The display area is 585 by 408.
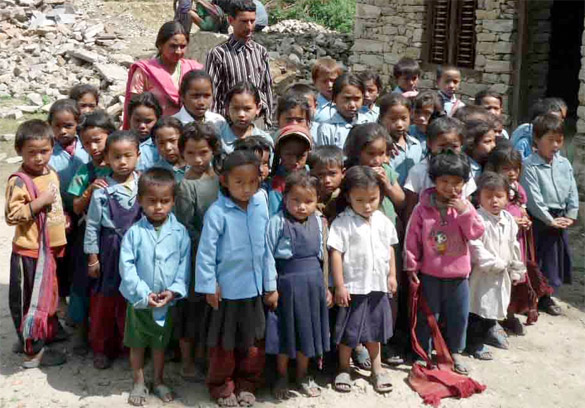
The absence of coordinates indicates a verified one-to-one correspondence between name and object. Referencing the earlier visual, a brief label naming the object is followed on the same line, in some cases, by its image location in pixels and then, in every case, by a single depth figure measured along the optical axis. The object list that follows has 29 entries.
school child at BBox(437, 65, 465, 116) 4.98
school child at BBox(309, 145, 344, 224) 3.44
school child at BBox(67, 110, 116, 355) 3.63
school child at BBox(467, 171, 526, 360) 3.80
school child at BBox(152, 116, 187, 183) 3.58
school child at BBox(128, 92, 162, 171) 3.86
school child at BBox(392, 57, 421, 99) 4.98
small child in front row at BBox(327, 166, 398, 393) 3.39
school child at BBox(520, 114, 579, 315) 4.39
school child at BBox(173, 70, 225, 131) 3.86
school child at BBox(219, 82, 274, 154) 3.68
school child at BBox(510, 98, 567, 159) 4.57
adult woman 4.22
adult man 4.44
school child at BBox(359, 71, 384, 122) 4.48
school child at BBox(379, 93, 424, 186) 3.93
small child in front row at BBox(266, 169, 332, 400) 3.27
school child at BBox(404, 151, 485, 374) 3.52
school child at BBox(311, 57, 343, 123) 4.49
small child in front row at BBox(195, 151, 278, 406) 3.20
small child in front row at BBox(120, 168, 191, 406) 3.24
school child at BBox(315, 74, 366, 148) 4.04
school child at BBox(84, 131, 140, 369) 3.44
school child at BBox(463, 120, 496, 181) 4.04
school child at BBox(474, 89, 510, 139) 4.71
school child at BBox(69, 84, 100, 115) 4.30
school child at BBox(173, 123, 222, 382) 3.37
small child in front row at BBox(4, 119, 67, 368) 3.46
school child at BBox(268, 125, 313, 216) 3.46
